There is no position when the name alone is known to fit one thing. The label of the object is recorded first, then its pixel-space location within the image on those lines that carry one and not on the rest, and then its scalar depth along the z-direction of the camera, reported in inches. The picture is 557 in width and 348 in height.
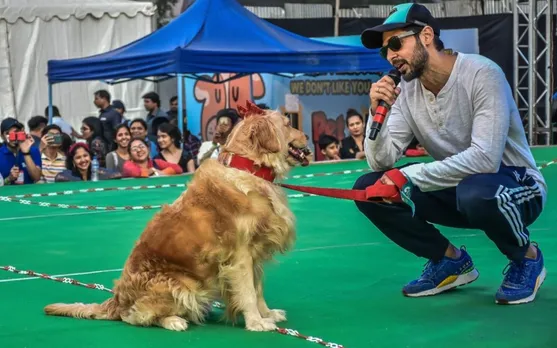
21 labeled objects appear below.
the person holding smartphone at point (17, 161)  508.7
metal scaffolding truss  691.4
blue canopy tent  551.8
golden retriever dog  189.3
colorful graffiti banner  697.6
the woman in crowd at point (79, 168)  520.1
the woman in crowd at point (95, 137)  563.5
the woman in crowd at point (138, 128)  538.9
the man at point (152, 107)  664.2
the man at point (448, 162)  199.3
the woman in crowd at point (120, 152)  516.4
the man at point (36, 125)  592.7
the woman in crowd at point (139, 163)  526.3
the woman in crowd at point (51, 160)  514.9
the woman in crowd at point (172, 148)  539.2
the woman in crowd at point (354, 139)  569.6
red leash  203.9
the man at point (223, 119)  521.7
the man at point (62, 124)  633.0
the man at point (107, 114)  610.4
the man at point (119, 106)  661.7
